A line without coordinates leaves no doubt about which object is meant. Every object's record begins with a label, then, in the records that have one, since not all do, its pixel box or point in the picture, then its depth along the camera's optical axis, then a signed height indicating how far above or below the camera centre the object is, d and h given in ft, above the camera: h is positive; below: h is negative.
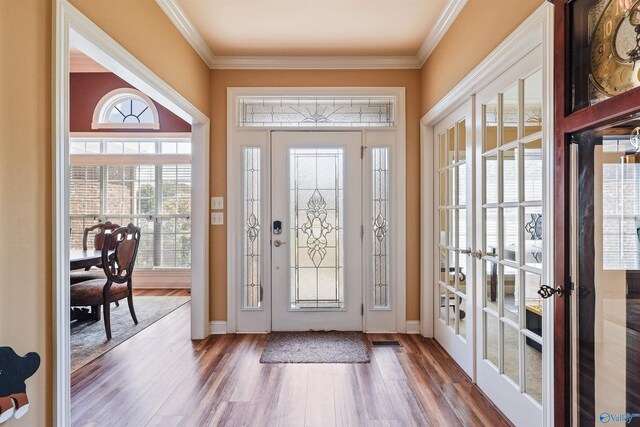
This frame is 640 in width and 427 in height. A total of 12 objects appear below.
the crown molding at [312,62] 11.29 +4.89
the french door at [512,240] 5.82 -0.50
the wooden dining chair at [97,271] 12.10 -1.82
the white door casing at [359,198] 11.46 +0.48
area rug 9.86 -3.86
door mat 9.37 -3.85
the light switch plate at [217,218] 11.42 -0.14
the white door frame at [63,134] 4.98 +1.16
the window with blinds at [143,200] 18.25 +0.74
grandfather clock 3.62 +0.02
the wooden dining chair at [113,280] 10.97 -2.15
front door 11.51 -0.58
